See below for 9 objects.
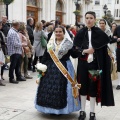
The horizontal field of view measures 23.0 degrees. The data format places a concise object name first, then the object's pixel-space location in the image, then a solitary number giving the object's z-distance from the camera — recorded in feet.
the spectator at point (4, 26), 32.17
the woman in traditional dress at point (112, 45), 24.71
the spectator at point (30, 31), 34.52
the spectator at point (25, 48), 28.53
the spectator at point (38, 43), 33.13
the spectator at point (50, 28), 34.78
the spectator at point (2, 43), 26.09
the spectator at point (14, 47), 26.37
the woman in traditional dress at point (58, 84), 16.34
